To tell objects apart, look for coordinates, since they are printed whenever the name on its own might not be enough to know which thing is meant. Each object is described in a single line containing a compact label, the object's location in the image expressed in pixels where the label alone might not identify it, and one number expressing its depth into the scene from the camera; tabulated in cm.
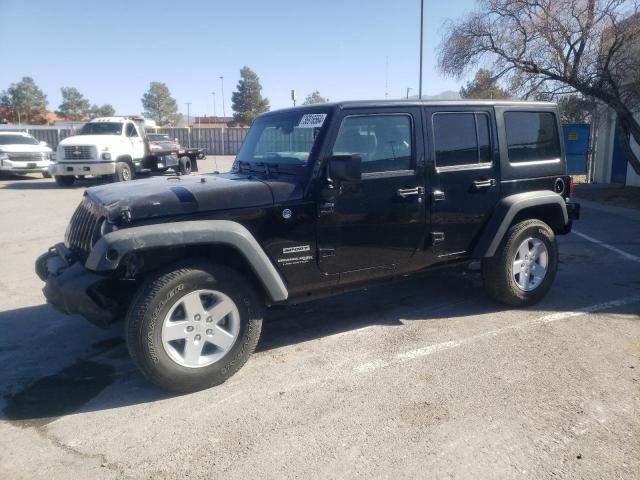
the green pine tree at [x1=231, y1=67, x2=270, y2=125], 5453
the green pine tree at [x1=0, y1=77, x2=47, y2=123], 6425
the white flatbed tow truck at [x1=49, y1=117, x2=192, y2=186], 1625
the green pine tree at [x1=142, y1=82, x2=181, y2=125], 6981
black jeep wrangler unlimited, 337
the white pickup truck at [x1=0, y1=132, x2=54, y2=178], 1891
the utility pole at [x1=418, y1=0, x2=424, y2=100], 1796
